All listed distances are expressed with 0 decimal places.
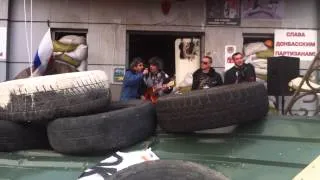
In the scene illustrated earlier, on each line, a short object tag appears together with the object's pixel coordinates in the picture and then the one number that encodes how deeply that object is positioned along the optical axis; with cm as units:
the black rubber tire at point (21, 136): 314
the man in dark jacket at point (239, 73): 870
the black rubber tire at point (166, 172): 236
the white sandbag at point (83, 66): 1246
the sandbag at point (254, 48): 1238
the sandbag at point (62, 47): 1238
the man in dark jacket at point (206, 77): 781
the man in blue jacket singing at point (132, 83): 903
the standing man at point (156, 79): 991
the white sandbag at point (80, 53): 1234
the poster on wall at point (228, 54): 1226
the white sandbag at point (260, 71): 1207
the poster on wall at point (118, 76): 1231
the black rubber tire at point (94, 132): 295
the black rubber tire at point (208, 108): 306
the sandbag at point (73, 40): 1242
